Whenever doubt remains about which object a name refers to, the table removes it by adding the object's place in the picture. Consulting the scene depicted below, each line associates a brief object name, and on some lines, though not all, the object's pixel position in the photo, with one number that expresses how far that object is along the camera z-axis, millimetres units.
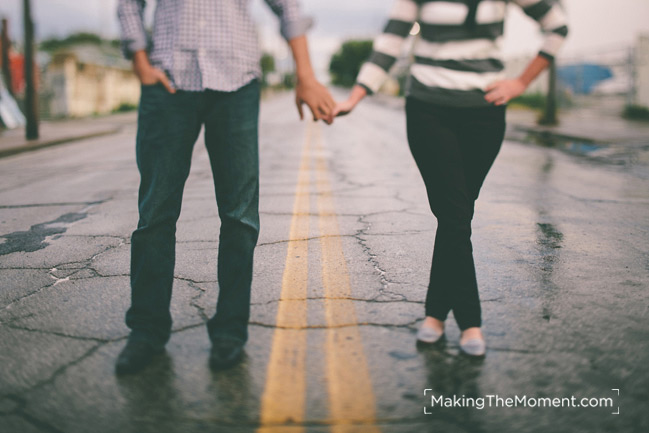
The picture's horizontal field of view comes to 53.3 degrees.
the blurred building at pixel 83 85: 26875
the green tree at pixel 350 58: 120812
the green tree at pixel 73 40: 79538
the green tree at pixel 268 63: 101550
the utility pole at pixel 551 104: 18273
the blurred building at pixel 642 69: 20203
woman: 2695
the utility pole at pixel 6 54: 23703
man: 2604
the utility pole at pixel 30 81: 16188
